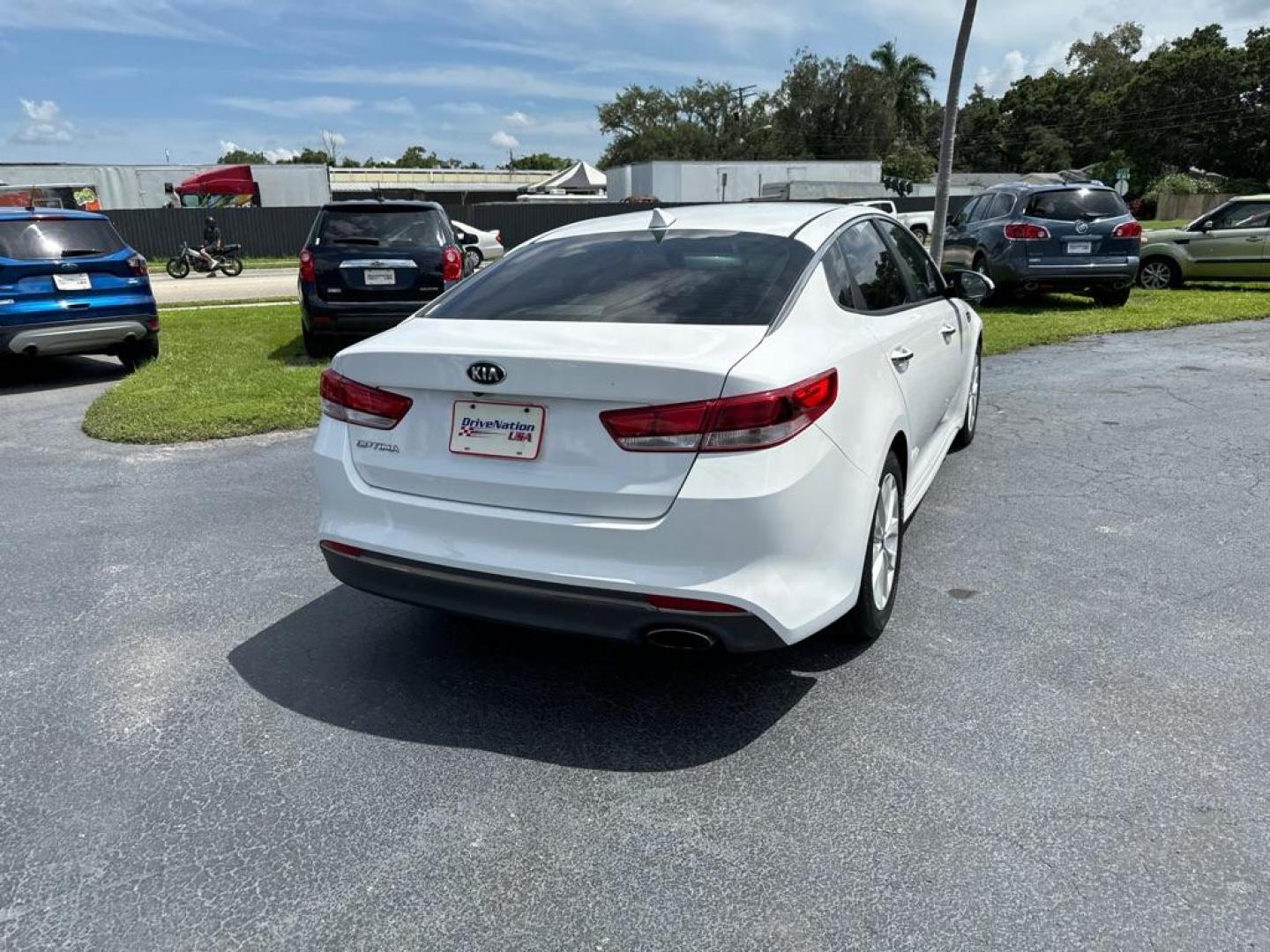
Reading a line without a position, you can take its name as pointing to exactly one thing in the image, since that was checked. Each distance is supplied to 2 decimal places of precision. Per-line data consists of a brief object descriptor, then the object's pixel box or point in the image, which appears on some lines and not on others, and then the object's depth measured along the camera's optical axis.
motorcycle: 25.11
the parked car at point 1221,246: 14.57
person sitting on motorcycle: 25.38
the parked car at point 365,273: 9.43
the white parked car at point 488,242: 24.58
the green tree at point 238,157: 126.30
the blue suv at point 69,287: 8.42
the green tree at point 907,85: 74.38
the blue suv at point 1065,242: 12.41
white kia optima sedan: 2.67
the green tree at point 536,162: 126.94
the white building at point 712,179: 45.72
